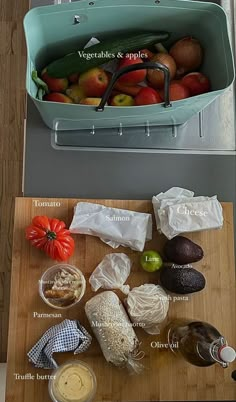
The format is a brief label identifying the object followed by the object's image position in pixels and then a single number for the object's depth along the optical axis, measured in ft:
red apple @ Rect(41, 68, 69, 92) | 2.97
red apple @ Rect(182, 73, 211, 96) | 3.01
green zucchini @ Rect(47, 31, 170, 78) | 2.95
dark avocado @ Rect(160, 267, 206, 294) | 2.74
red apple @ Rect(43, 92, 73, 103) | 2.95
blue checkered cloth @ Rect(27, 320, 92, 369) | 2.64
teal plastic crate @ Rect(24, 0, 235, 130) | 2.79
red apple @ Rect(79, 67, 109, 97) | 2.95
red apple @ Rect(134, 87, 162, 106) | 2.91
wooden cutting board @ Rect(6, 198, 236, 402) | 2.72
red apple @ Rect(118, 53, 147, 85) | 2.94
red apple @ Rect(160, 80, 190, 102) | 2.94
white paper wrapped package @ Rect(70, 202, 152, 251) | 2.85
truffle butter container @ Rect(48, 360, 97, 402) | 2.54
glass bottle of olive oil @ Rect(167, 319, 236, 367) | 2.47
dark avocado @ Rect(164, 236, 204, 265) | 2.78
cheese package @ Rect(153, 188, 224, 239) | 2.84
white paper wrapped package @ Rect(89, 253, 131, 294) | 2.81
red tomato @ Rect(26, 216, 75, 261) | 2.72
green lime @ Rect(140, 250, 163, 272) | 2.82
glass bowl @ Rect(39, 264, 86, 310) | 2.75
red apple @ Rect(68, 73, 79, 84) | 3.02
